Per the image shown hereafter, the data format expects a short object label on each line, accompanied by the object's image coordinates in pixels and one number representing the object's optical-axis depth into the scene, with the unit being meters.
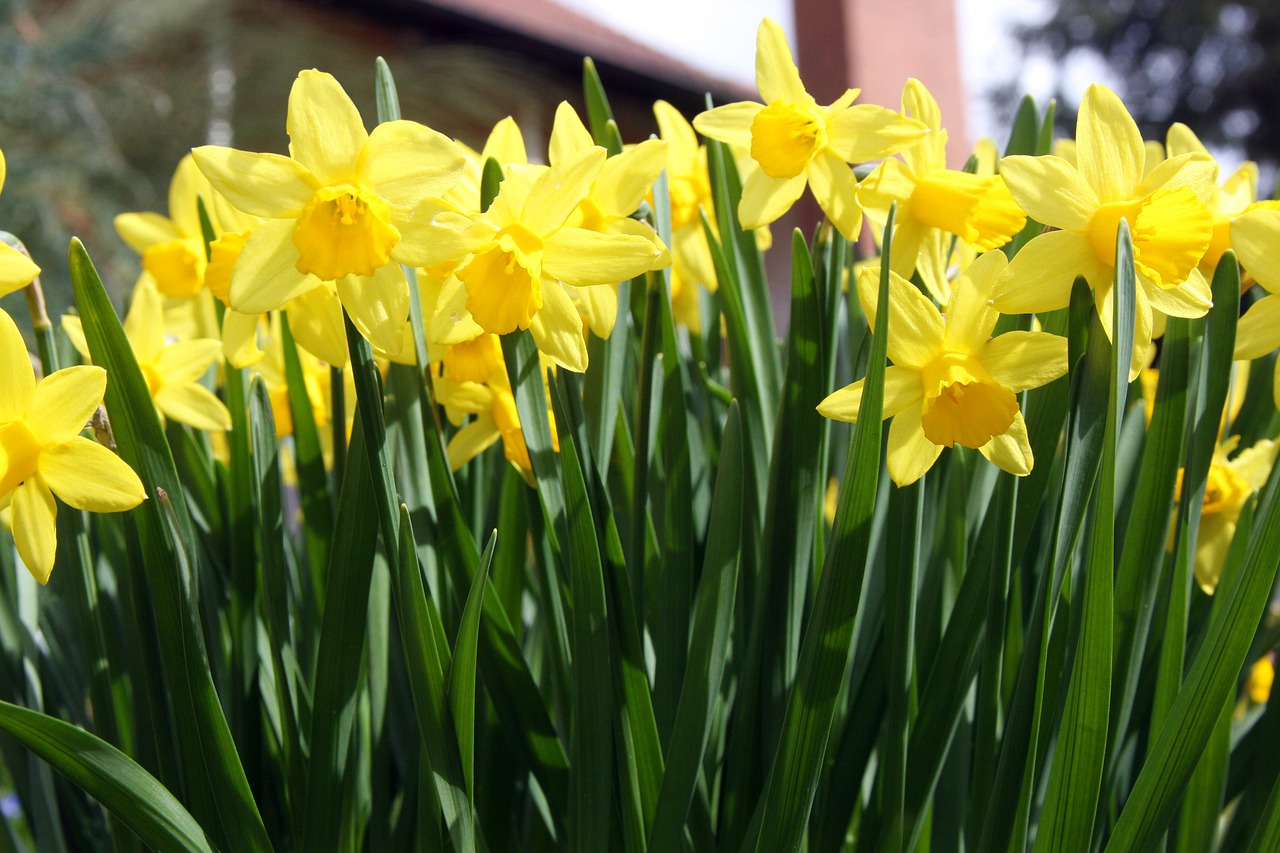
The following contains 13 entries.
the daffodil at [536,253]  0.47
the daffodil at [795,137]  0.55
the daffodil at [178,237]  0.76
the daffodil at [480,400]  0.58
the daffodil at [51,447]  0.44
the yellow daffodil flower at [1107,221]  0.47
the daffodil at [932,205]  0.54
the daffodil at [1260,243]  0.48
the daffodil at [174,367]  0.66
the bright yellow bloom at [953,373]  0.47
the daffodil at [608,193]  0.53
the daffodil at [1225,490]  0.67
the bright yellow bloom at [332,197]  0.46
